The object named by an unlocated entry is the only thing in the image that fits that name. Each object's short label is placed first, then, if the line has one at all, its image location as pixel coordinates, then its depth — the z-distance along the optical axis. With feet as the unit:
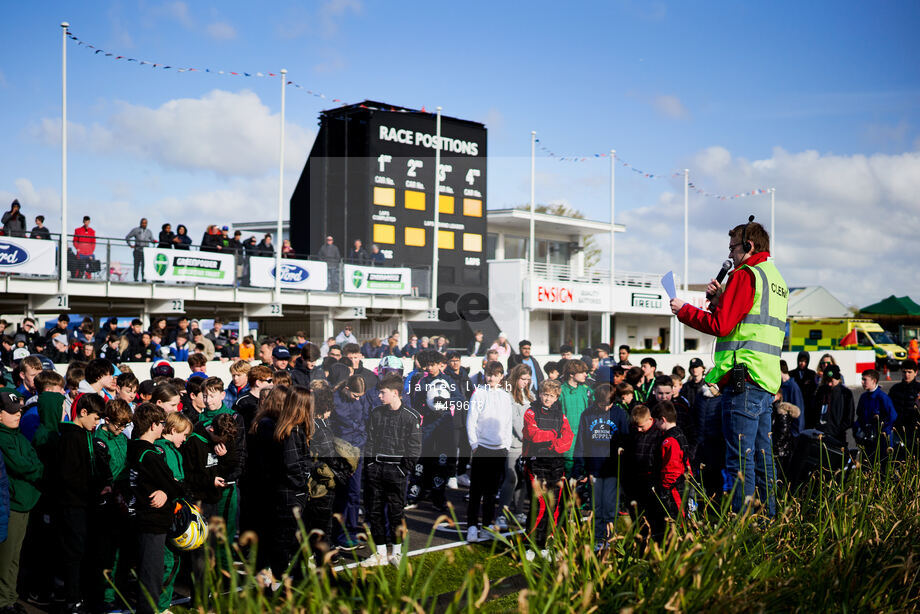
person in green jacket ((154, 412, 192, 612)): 19.34
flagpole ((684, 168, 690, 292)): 132.16
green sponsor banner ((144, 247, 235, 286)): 71.20
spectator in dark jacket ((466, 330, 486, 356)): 75.91
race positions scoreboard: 91.81
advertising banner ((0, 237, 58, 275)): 63.10
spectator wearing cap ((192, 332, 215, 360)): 51.04
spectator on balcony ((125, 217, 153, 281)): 69.21
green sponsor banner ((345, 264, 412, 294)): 86.63
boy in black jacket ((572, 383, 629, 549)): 25.68
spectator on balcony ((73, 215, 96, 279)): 67.21
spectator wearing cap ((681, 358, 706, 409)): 36.17
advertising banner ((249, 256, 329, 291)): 79.05
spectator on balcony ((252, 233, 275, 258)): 79.80
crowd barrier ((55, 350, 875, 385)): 52.80
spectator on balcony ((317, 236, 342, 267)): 84.83
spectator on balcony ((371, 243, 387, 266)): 90.17
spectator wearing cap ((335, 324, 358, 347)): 58.39
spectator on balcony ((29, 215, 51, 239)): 63.86
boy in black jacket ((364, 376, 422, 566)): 25.53
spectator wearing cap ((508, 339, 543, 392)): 42.60
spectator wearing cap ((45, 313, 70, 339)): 46.93
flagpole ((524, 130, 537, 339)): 109.19
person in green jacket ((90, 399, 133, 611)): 20.70
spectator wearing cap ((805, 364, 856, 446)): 37.76
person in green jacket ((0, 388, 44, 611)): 19.25
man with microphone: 15.85
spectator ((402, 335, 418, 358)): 64.59
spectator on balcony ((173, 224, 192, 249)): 71.77
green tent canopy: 189.37
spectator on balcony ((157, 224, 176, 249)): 71.20
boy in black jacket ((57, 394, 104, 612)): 20.04
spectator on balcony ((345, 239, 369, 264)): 87.20
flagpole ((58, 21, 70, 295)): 71.56
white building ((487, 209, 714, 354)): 109.70
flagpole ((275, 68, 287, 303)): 88.69
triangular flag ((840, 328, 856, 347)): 140.77
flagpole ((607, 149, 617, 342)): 121.60
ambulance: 141.90
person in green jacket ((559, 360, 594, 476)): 27.40
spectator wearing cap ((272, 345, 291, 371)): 38.83
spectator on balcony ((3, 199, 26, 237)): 62.34
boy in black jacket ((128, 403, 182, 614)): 18.40
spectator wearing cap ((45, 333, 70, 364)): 46.60
